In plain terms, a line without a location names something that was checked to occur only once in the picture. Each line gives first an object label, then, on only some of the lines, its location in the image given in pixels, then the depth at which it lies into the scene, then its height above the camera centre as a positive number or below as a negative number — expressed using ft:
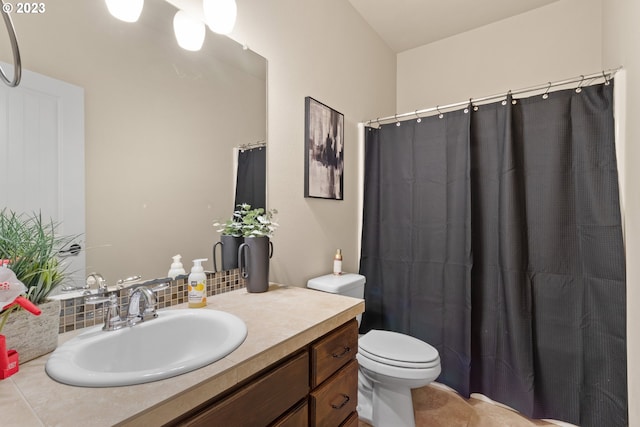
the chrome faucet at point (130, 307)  2.83 -0.94
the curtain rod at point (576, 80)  4.84 +2.22
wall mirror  2.93 +1.06
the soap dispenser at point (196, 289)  3.49 -0.91
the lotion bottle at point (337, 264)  6.20 -1.07
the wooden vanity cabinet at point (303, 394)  2.18 -1.59
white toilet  4.78 -2.52
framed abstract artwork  5.65 +1.22
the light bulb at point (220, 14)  3.89 +2.59
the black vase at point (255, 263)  4.20 -0.72
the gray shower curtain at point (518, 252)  4.86 -0.74
